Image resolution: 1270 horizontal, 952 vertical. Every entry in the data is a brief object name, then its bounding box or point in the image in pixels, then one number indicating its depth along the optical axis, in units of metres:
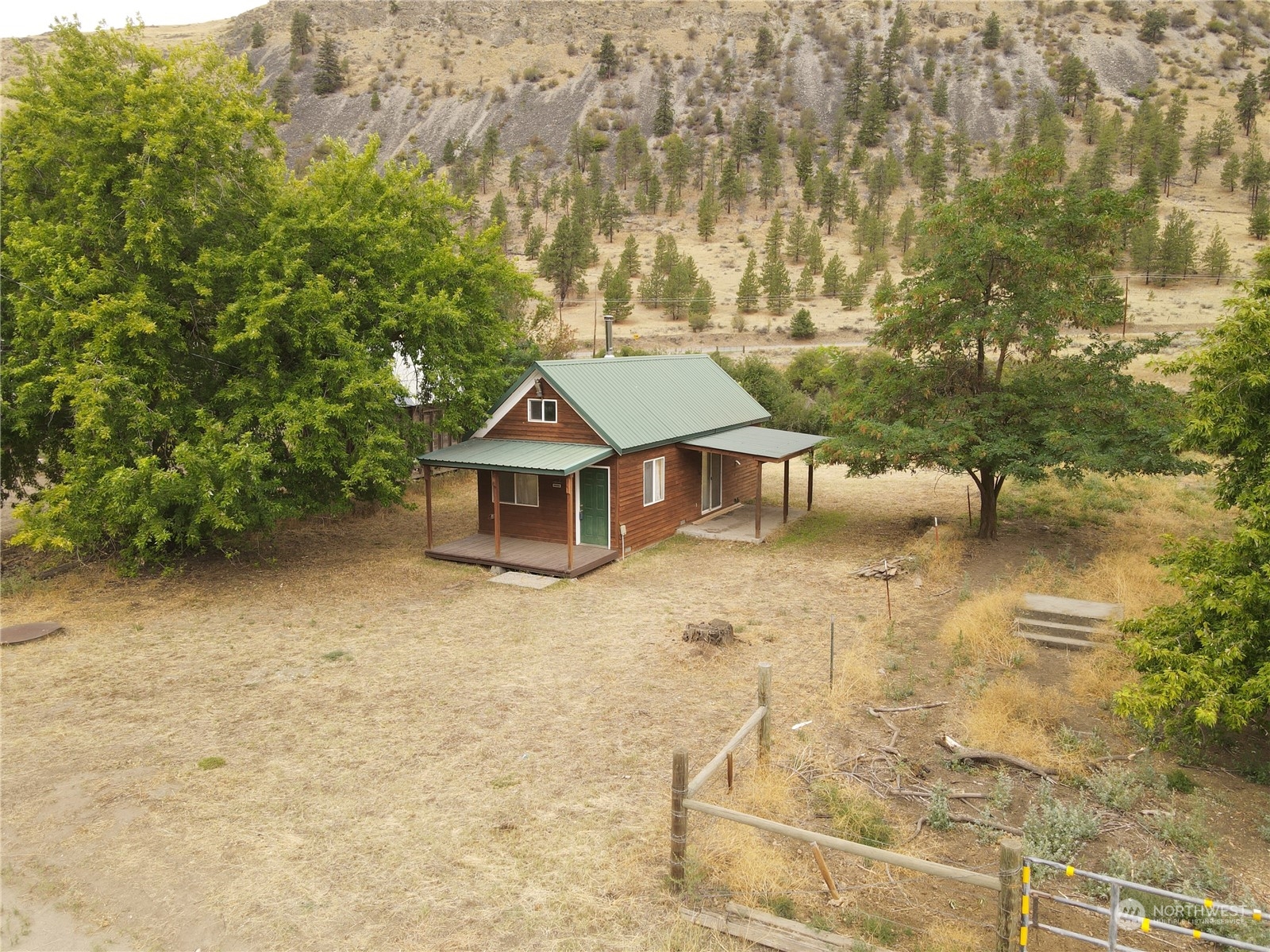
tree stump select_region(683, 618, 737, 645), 13.30
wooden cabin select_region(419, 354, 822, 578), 18.53
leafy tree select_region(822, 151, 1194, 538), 16.77
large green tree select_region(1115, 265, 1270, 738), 7.68
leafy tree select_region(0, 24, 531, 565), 14.85
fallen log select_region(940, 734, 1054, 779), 8.87
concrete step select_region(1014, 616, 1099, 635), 12.50
